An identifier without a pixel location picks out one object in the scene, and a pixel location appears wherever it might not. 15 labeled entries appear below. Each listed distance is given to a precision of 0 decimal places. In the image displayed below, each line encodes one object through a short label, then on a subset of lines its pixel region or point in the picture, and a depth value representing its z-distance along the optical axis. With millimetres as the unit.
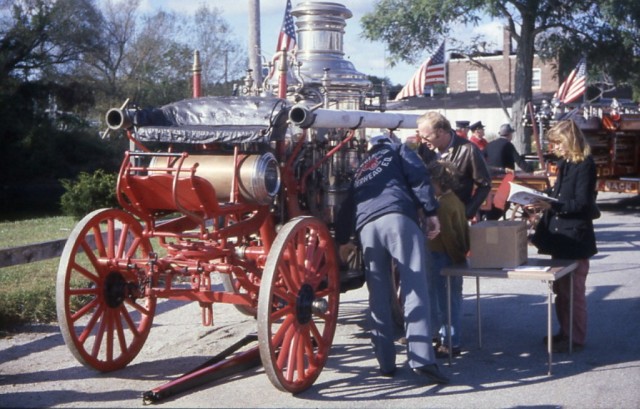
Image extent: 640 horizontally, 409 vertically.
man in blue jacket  5934
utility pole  12782
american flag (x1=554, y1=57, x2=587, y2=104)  22000
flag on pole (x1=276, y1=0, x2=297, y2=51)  13914
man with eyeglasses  7035
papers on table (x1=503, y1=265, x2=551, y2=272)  6163
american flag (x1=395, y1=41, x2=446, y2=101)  18734
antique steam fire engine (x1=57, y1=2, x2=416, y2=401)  5652
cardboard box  6328
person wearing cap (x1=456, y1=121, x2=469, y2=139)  14214
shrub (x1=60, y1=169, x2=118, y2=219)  16812
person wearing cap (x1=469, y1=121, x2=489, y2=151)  13922
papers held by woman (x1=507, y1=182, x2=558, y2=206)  6543
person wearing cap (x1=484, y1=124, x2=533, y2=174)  13625
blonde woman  6680
